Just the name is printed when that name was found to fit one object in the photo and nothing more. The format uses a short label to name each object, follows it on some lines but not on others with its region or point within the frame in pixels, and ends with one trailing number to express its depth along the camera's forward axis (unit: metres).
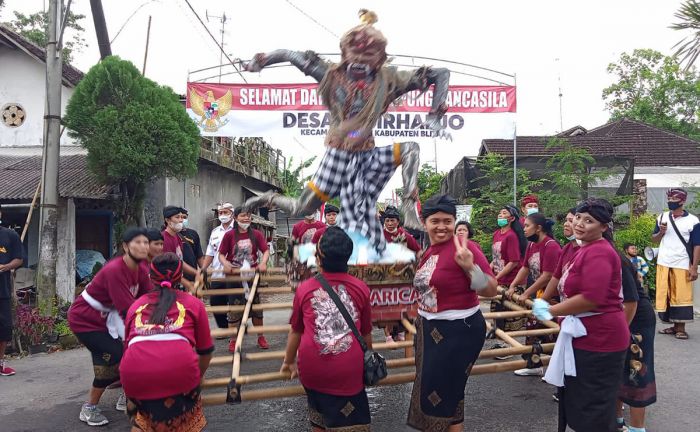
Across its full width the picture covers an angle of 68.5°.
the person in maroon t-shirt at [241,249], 5.39
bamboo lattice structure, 2.68
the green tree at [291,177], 21.54
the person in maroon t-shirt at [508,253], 5.01
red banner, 8.25
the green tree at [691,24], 7.76
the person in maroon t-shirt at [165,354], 2.52
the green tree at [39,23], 18.22
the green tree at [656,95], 21.28
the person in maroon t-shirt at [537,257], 4.35
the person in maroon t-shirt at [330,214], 6.61
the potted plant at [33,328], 6.35
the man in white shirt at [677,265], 6.16
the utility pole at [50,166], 6.95
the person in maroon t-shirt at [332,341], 2.46
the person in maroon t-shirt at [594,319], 2.64
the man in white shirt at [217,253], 5.56
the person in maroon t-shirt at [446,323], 2.60
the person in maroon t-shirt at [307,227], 5.73
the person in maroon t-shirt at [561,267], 3.20
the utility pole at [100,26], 8.48
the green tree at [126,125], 7.64
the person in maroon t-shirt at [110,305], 3.46
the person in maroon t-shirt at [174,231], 5.11
